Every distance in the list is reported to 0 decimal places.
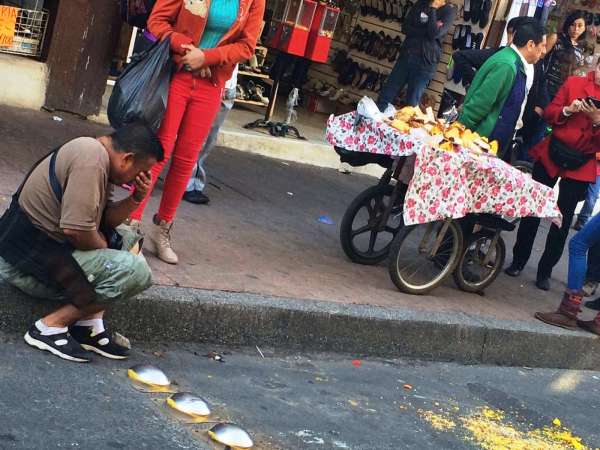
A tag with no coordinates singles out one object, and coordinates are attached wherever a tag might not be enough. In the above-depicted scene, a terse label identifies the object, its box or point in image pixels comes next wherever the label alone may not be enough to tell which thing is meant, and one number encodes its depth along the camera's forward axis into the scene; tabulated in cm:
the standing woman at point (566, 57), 1039
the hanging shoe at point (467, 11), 1247
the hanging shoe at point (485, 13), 1216
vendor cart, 645
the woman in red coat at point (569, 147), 742
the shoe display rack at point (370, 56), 1309
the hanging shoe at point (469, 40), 1239
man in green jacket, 720
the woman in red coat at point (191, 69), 559
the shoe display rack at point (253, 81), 1157
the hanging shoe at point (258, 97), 1173
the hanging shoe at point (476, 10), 1228
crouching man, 433
